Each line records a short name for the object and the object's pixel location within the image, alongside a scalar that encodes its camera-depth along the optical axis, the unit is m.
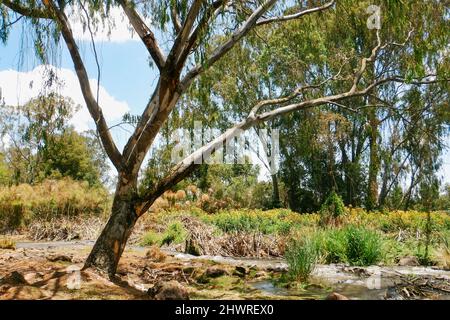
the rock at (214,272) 7.46
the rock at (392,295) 5.87
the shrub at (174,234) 12.80
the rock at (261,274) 7.74
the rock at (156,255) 9.42
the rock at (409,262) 9.20
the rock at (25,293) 4.61
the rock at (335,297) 4.96
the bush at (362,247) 8.88
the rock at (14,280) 5.22
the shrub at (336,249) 9.10
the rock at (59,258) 8.57
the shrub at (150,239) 13.62
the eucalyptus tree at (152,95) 5.95
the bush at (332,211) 13.00
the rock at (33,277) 5.62
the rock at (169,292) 5.09
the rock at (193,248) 11.17
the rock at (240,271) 7.81
